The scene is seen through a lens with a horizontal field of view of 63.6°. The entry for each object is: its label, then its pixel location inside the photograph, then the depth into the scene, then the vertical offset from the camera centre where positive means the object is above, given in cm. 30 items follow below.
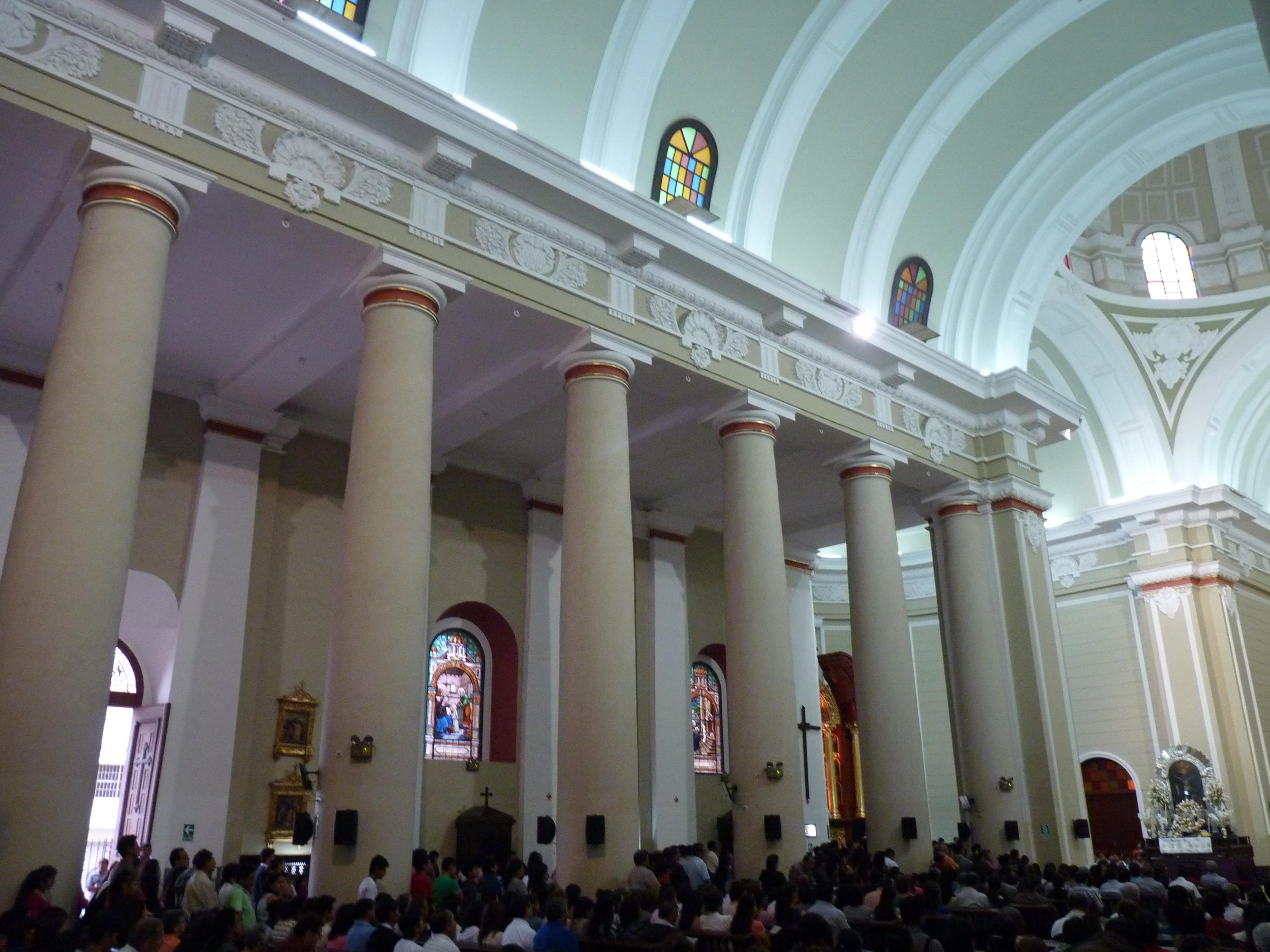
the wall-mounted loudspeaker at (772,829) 1056 -22
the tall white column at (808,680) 1730 +214
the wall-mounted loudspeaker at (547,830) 998 -20
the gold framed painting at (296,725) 1212 +99
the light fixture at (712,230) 1180 +653
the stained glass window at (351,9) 959 +718
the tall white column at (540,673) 1386 +181
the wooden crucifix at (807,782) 1702 +39
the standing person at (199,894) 739 -55
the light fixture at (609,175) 1106 +657
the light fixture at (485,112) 989 +659
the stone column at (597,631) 920 +160
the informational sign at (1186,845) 1738 -71
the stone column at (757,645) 1073 +169
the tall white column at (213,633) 1106 +194
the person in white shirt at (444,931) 542 -66
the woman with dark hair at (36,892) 594 -43
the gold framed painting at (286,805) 1175 +8
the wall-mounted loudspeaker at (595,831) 905 -19
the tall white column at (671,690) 1511 +172
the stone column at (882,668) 1227 +164
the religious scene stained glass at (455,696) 1379 +151
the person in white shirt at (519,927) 621 -68
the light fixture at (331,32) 893 +660
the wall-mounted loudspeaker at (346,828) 760 -12
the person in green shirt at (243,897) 705 -57
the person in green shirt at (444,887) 864 -63
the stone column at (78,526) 632 +184
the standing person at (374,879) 721 -46
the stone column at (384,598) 778 +165
